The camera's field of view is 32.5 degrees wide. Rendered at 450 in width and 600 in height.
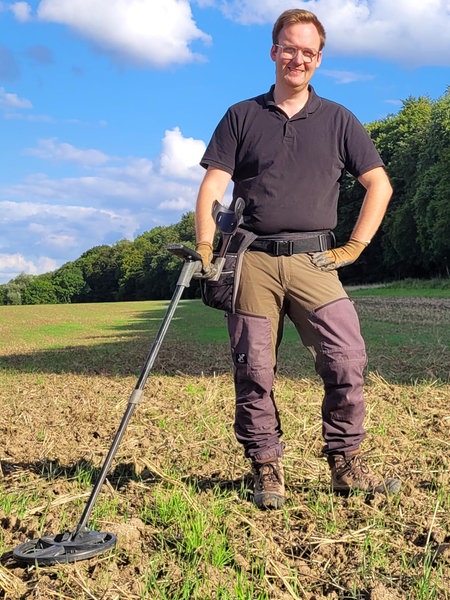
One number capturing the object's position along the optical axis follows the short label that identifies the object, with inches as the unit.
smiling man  161.0
